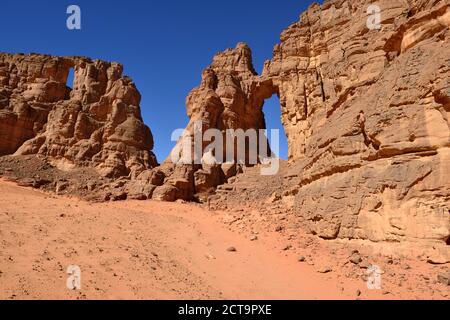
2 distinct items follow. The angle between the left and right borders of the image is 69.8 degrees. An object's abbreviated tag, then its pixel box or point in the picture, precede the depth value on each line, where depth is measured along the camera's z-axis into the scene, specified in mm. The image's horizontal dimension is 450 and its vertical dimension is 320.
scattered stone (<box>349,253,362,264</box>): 9109
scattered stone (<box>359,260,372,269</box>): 8797
